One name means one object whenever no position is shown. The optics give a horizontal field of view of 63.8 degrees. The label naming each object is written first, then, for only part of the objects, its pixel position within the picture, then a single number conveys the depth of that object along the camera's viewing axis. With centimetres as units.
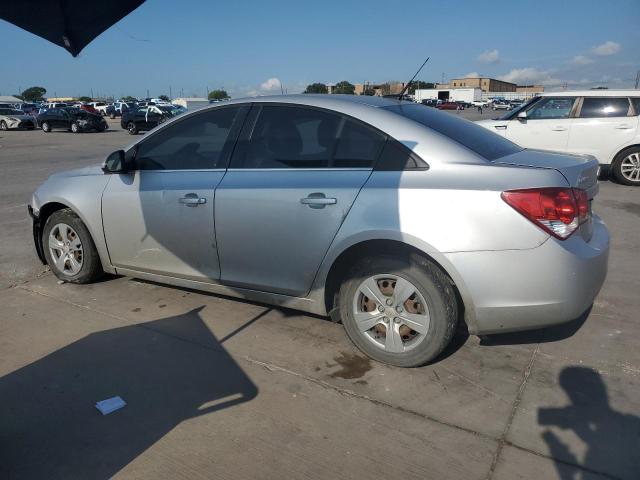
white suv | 938
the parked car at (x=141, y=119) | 2894
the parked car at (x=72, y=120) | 3017
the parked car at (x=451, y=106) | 6791
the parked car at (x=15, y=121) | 3297
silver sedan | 279
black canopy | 247
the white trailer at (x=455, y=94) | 9214
